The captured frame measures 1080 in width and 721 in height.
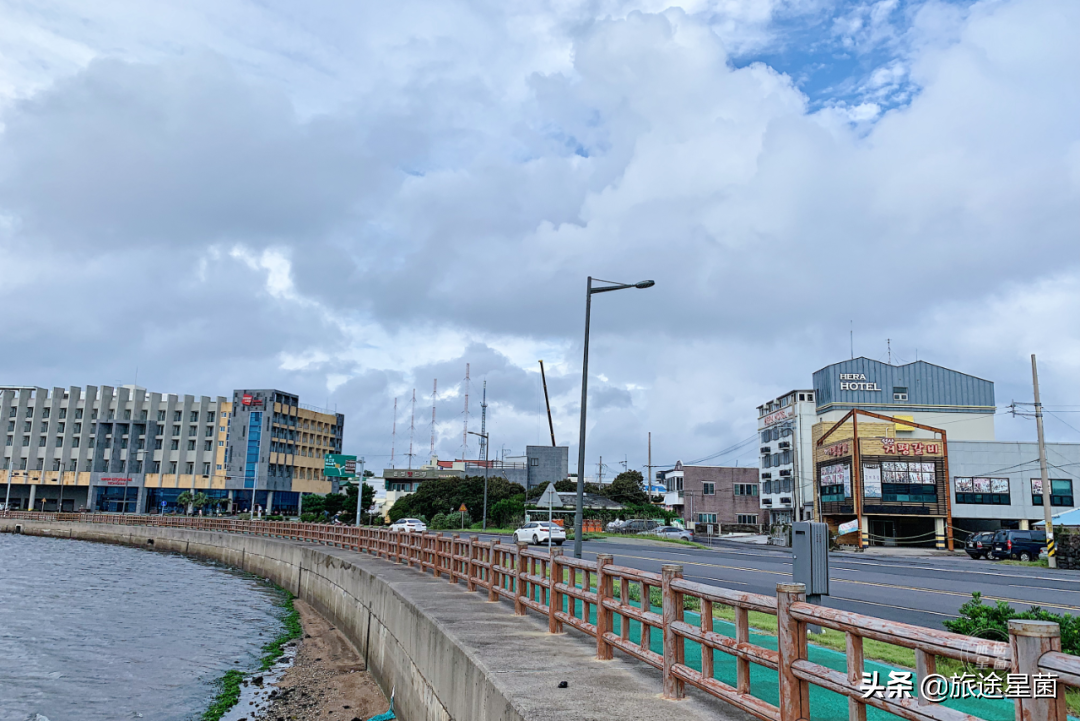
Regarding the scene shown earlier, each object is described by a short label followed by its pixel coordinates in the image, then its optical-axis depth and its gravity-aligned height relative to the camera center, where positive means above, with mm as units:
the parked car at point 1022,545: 40250 -2332
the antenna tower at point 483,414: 160125 +15300
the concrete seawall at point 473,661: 6895 -1906
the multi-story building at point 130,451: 116750 +5063
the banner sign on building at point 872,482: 62188 +1150
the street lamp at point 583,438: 18686 +1328
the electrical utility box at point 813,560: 8836 -706
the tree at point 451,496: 82625 -654
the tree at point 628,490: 107812 +407
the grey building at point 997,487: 64188 +926
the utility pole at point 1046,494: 34791 +268
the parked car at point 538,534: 45688 -2401
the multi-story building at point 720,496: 95938 -153
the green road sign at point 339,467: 57631 +1569
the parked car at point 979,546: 43531 -2599
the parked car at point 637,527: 72562 -3082
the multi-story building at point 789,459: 80688 +3891
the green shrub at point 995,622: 9992 -1628
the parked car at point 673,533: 63781 -3326
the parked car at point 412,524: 58728 -2654
